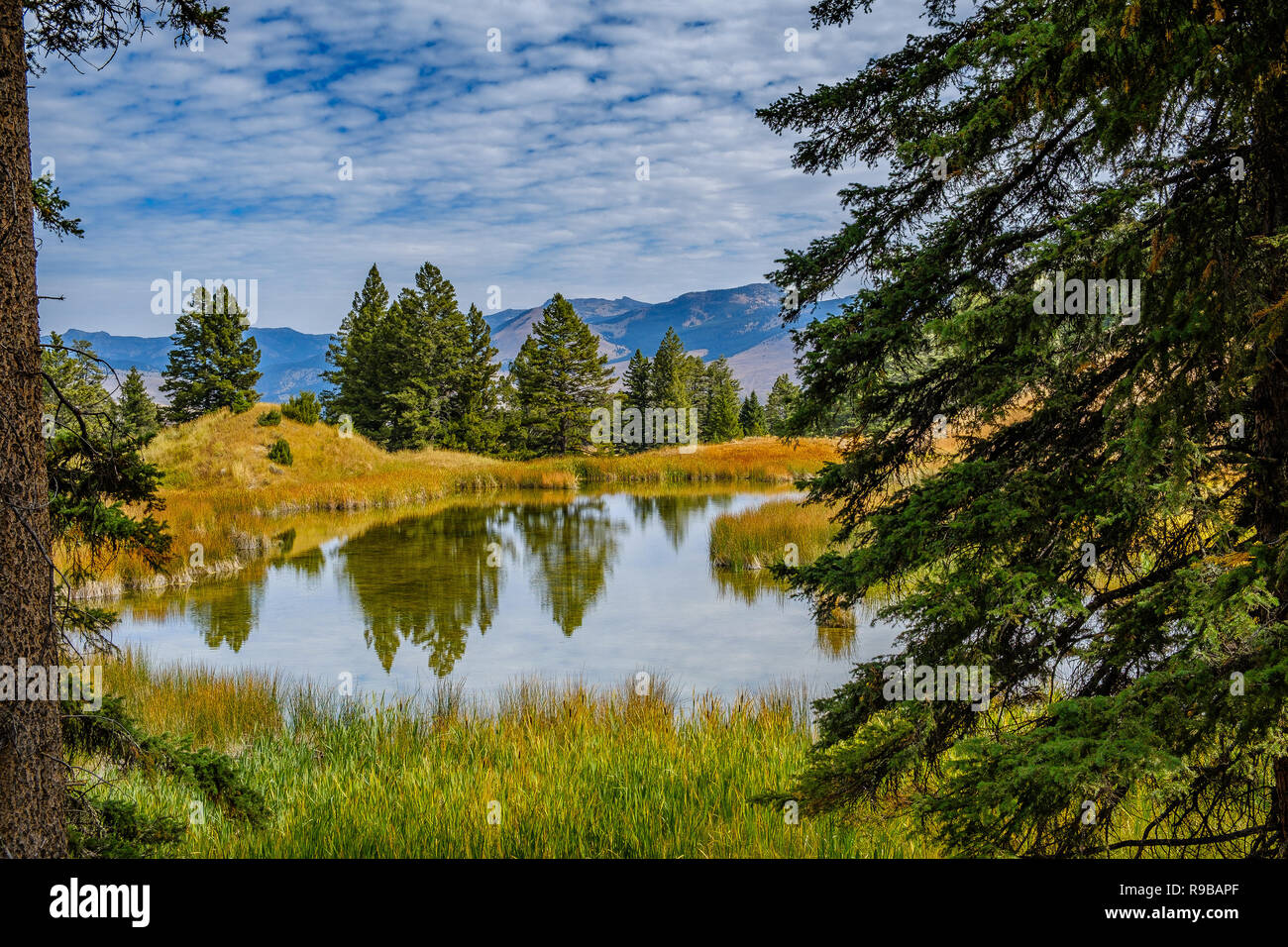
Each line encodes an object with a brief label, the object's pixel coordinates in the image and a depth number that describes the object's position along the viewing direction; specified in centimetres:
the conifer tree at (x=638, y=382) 6494
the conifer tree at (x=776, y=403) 7402
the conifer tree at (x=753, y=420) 8300
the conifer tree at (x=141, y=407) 4647
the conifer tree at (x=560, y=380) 5309
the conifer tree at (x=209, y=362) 4709
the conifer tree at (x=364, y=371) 5266
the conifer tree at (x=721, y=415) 6931
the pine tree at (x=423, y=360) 4947
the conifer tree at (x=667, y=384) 6391
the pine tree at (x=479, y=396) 5075
